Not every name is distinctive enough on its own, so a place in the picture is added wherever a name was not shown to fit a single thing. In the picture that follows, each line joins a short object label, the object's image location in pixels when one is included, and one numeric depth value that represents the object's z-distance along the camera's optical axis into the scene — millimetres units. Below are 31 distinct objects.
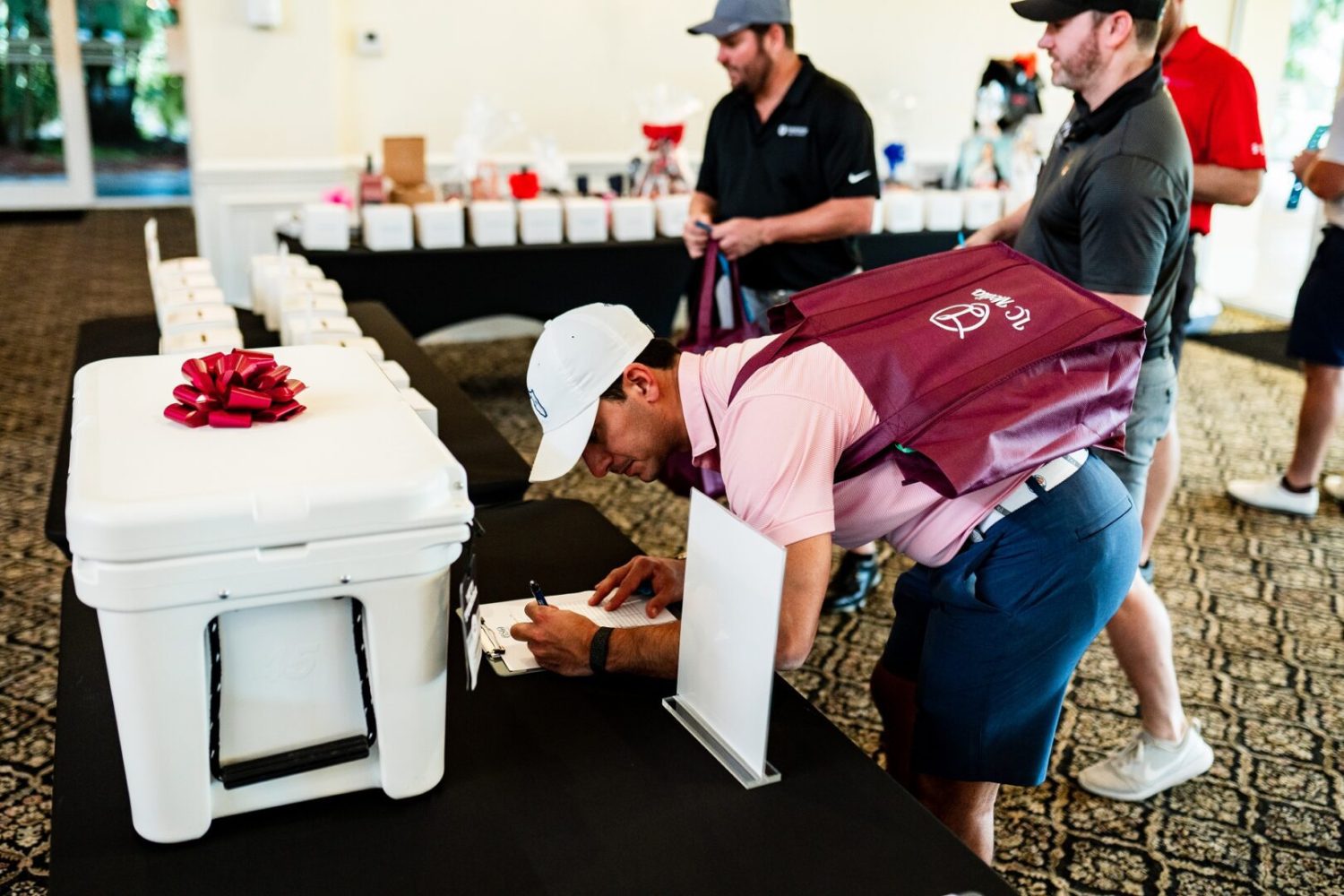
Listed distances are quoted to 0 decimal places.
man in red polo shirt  2705
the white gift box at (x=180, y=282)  2574
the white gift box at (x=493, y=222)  4152
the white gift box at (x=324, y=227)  3941
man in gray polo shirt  2023
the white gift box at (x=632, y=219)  4340
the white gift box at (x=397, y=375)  1996
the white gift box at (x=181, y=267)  2721
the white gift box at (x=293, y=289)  2579
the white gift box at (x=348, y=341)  2092
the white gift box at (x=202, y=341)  1986
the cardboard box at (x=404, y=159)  4133
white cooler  966
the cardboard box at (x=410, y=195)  4164
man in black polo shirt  2932
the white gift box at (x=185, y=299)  2379
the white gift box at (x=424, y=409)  1731
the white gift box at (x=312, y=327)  2234
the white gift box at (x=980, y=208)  4738
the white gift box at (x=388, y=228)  3965
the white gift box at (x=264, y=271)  2781
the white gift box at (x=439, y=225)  4066
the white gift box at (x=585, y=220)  4285
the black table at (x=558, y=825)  1043
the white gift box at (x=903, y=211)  4559
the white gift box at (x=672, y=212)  4434
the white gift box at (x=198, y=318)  2244
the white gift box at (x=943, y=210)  4656
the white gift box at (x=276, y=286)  2658
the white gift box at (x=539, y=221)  4219
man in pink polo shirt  1257
